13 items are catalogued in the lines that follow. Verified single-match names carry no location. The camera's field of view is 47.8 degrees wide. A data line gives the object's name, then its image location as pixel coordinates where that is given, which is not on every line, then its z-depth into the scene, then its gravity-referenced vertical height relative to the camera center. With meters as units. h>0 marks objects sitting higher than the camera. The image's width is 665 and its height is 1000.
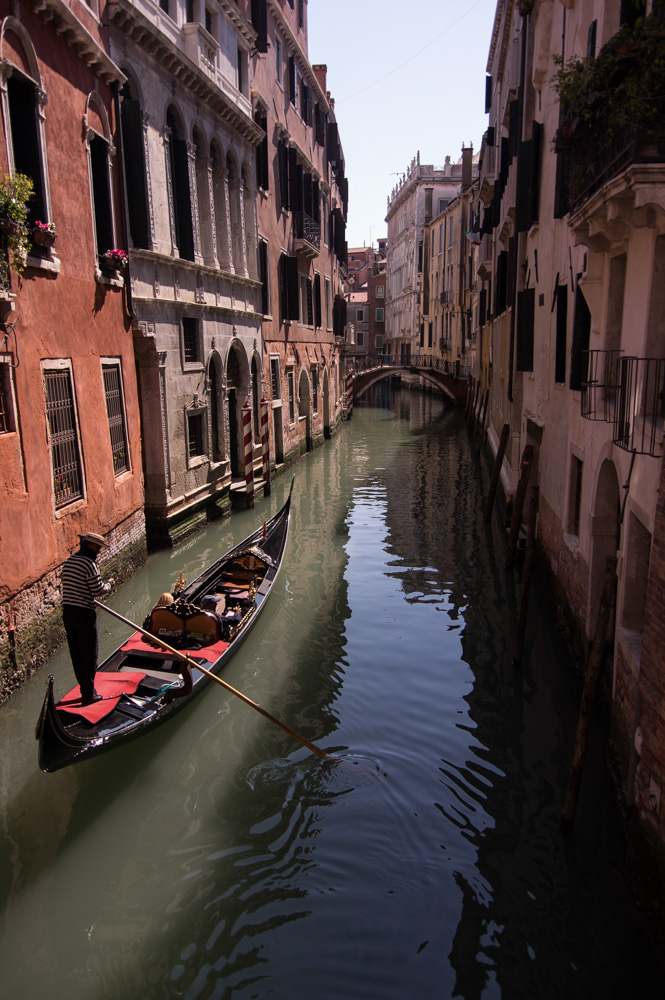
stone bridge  32.03 -1.39
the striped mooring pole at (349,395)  30.48 -2.10
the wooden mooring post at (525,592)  6.46 -2.14
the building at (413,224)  44.12 +7.13
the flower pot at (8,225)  5.66 +0.92
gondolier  5.21 -1.78
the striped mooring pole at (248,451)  12.66 -1.78
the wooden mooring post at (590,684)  4.08 -1.89
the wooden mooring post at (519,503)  8.30 -1.79
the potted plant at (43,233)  6.57 +1.00
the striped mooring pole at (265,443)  14.17 -1.84
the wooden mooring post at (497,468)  11.73 -1.97
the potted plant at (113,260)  8.34 +0.96
